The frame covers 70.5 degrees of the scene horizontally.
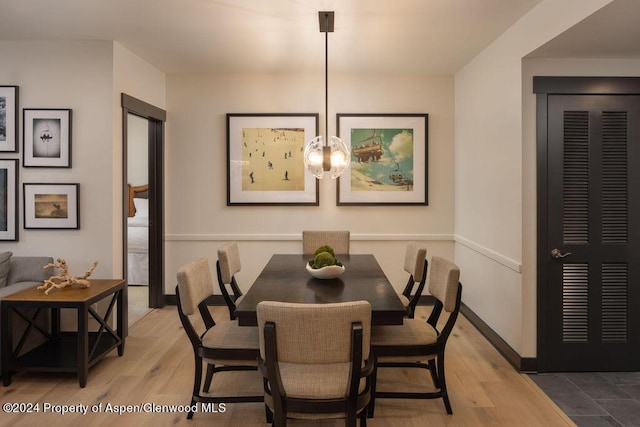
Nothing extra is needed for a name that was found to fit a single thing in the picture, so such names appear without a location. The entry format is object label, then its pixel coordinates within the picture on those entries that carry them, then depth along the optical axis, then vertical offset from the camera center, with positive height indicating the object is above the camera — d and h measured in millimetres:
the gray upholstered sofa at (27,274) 3410 -500
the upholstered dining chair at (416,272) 3371 -472
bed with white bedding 5836 -347
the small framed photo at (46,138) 3723 +598
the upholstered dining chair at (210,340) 2457 -735
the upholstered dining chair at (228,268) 3271 -442
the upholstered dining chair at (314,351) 1774 -564
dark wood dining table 2207 -461
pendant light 3244 +399
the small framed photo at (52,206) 3746 +37
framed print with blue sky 4941 +559
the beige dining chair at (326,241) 4191 -287
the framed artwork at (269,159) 4918 +559
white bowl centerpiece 2828 -360
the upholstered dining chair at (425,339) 2518 -738
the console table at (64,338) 2988 -896
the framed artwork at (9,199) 3738 +95
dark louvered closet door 3217 -135
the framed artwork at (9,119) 3717 +754
